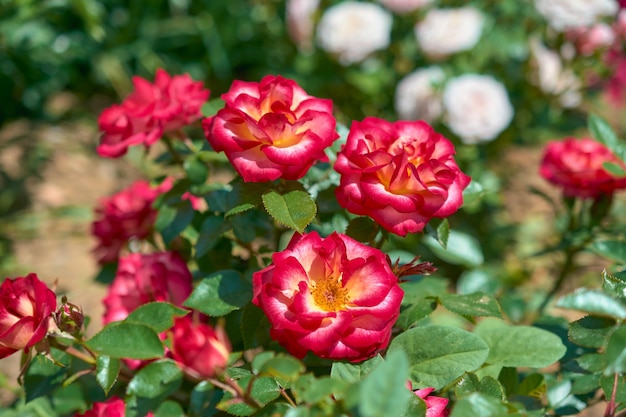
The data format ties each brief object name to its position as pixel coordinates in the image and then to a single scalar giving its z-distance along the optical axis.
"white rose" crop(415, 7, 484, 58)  2.03
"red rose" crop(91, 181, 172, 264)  1.08
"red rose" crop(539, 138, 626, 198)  1.10
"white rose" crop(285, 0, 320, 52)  2.25
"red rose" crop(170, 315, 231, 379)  0.80
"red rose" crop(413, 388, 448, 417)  0.69
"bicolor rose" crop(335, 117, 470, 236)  0.72
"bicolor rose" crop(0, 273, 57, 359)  0.69
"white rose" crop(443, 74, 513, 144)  1.86
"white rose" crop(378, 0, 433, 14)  2.08
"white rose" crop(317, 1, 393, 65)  2.04
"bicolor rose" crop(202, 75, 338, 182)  0.73
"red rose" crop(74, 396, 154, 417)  0.76
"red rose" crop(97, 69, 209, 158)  0.89
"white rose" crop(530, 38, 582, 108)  2.09
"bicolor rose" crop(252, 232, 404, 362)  0.65
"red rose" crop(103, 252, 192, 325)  0.91
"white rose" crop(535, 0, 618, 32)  1.84
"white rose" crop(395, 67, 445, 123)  1.97
